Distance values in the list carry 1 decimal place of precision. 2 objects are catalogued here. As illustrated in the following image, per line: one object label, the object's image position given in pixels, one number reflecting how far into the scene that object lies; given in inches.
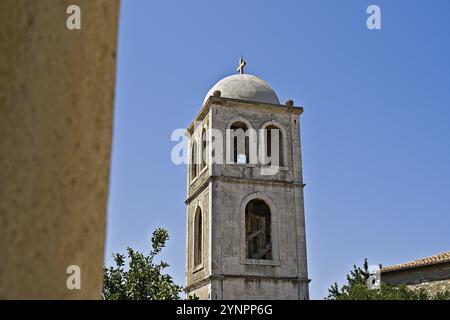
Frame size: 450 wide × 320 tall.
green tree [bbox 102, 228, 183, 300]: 542.3
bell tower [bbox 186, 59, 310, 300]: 716.7
